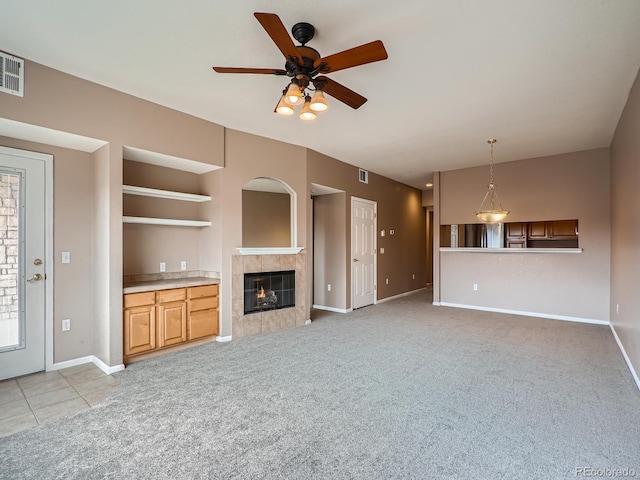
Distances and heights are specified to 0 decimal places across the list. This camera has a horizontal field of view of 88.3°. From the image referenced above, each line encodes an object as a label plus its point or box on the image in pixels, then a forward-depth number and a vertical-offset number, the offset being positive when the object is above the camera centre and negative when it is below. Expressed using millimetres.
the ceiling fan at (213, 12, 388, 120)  2020 +1208
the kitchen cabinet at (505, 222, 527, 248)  6035 +114
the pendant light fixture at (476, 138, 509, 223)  6164 +760
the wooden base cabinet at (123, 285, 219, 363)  3498 -865
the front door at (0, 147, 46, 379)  3107 -188
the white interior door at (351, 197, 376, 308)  6346 -208
